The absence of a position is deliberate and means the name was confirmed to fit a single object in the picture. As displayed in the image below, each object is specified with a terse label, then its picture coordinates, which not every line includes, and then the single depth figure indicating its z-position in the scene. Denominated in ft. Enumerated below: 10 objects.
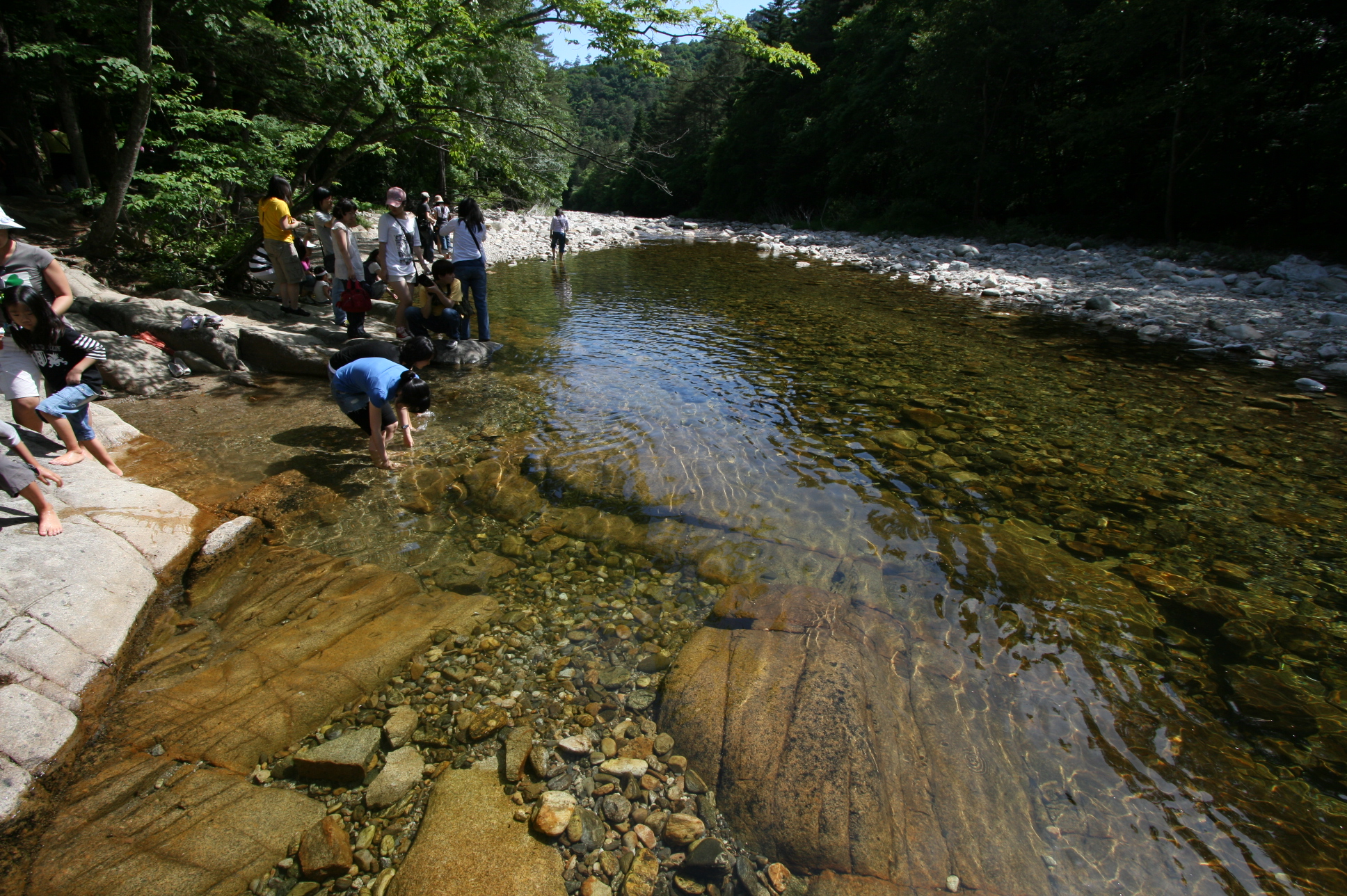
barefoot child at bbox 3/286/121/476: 12.39
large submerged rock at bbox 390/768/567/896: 7.09
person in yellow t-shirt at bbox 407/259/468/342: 25.80
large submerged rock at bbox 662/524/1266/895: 7.74
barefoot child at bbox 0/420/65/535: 10.54
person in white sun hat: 12.34
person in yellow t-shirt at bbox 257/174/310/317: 25.44
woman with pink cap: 24.62
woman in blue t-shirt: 15.17
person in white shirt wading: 67.56
